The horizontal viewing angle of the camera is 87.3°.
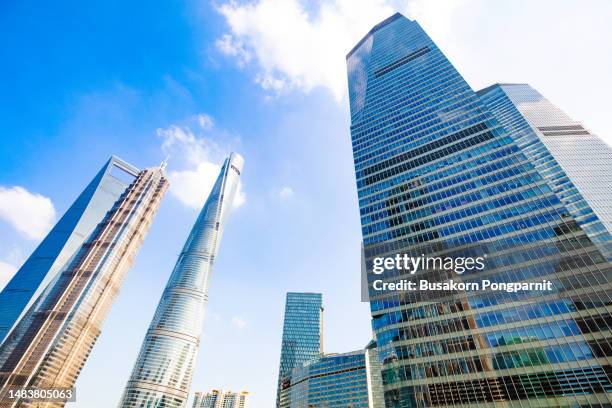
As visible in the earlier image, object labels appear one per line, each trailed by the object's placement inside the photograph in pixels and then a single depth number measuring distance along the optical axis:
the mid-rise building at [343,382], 124.12
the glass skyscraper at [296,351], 190.16
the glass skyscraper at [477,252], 40.53
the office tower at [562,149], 83.12
